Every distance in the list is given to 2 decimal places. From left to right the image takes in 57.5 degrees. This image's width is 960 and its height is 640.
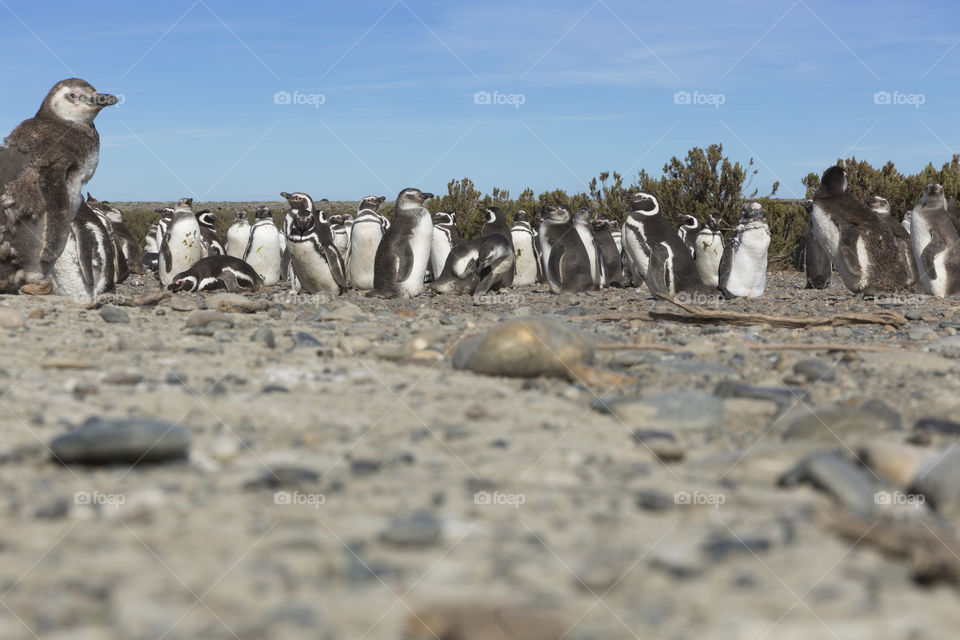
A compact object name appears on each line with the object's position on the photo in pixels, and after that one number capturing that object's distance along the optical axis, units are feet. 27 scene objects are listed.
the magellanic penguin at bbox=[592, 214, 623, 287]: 48.32
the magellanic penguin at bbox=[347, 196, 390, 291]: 42.09
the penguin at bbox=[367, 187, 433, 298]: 36.99
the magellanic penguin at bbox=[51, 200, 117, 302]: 28.48
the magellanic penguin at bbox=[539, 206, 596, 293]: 41.65
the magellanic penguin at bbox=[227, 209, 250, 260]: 52.16
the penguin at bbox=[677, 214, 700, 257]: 50.34
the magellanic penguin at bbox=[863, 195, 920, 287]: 42.88
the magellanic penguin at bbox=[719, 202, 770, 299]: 39.06
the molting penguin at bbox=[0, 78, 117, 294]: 23.80
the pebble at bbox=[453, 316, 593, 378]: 11.94
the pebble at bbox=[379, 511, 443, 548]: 6.04
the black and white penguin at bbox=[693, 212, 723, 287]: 45.09
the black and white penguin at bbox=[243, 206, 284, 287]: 45.78
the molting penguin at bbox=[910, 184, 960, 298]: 37.52
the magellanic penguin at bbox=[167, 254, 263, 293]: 36.40
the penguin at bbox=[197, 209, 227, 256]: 50.85
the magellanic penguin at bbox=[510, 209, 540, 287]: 48.65
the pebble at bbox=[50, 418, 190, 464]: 7.73
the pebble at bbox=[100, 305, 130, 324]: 18.34
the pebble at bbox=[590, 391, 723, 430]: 9.78
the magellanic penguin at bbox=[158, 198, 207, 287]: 45.55
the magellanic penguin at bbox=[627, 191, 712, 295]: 37.52
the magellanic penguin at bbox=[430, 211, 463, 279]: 44.68
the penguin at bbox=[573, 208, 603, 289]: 43.65
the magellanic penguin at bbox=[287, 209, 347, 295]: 39.81
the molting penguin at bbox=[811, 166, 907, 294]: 35.47
